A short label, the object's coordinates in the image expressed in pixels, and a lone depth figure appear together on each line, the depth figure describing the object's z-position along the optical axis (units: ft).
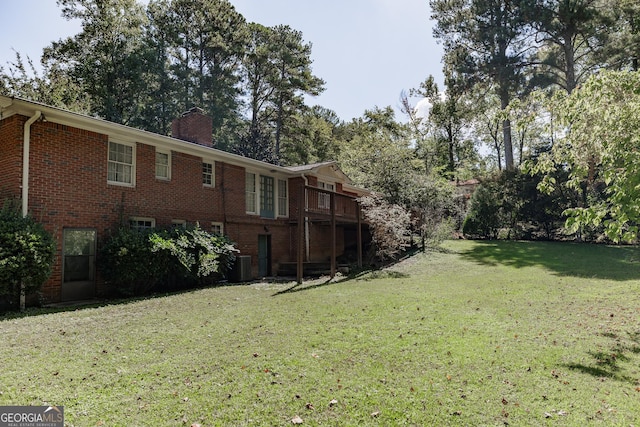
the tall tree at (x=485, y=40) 74.84
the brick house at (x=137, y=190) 28.12
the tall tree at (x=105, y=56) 81.05
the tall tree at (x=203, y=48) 96.17
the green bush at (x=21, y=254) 23.82
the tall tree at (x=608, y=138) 16.37
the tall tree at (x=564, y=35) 66.08
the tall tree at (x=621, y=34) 63.00
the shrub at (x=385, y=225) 52.75
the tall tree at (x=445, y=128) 107.96
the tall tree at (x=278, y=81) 103.81
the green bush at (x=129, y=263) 30.40
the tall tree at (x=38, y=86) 71.05
